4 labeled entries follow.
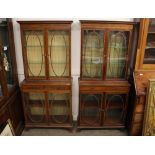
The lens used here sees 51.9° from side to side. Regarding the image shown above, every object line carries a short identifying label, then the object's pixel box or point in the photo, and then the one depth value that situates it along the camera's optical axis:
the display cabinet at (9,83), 2.01
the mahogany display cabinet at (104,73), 2.12
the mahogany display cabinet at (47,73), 2.14
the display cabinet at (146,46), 2.06
